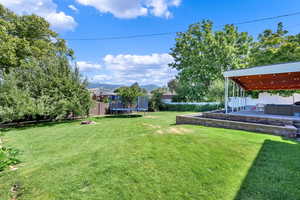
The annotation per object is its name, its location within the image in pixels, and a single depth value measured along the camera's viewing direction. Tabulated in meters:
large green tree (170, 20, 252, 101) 16.69
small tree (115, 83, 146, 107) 11.90
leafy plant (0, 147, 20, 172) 3.16
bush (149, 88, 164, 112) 15.79
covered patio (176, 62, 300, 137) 5.05
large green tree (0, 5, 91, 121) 7.89
